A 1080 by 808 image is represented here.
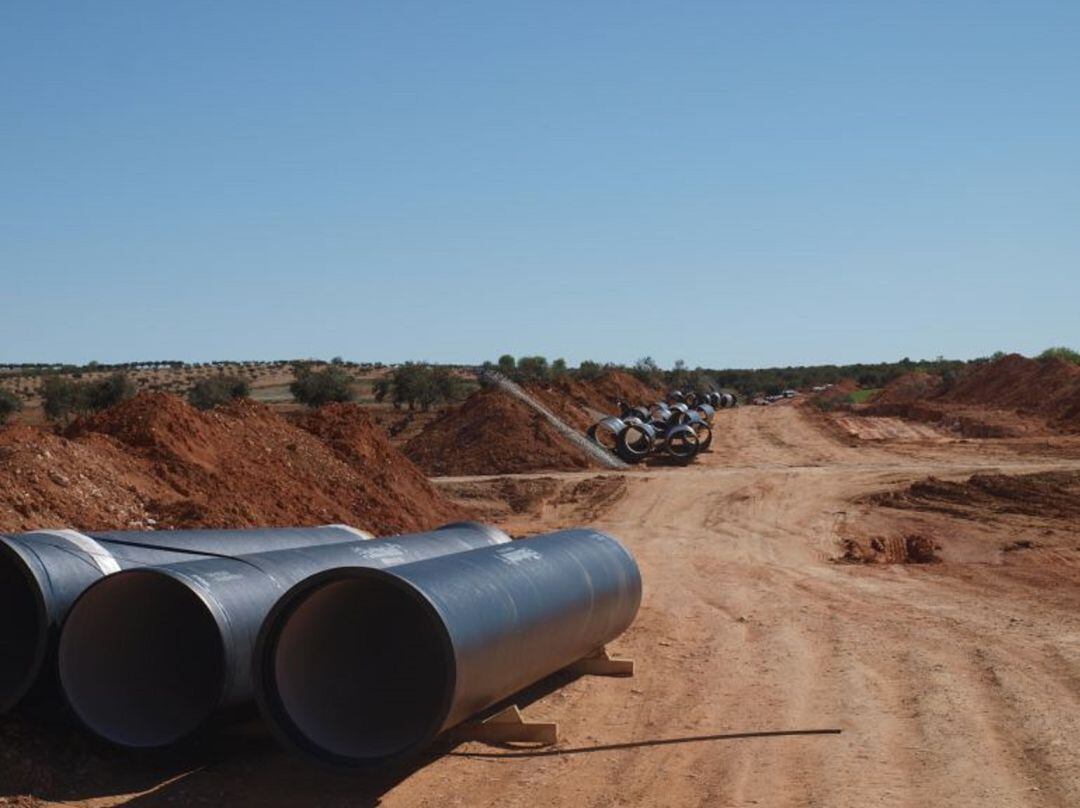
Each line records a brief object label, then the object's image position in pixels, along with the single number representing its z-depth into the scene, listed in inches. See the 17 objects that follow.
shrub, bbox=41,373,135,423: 2330.2
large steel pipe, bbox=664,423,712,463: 1718.8
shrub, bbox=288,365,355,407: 2559.1
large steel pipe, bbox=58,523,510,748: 354.9
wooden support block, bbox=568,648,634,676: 488.7
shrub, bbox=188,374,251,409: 2415.1
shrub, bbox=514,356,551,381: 4364.4
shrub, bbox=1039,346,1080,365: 3051.2
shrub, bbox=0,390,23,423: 2102.7
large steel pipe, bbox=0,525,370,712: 359.9
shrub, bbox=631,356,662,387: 3959.2
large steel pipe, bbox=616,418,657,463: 1683.1
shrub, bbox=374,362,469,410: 2783.0
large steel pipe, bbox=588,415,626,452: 1708.9
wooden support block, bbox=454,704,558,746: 383.2
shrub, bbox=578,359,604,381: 4106.8
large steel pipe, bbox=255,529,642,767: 332.2
